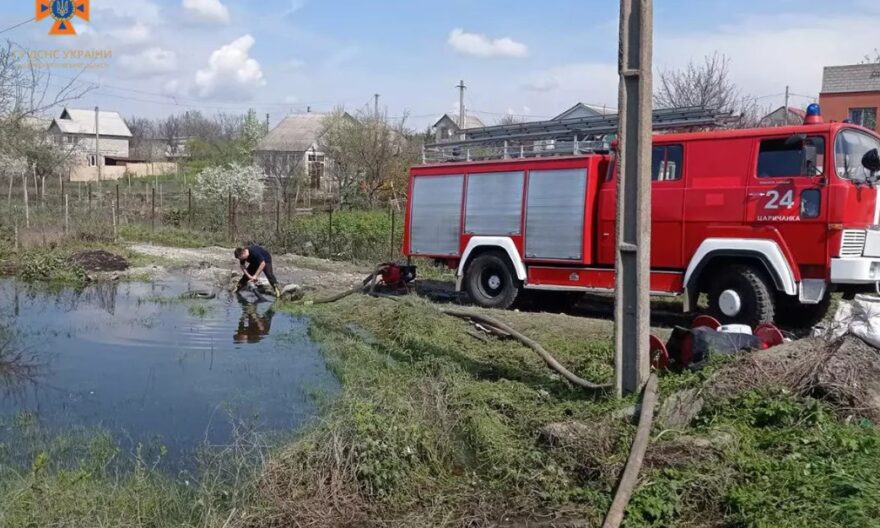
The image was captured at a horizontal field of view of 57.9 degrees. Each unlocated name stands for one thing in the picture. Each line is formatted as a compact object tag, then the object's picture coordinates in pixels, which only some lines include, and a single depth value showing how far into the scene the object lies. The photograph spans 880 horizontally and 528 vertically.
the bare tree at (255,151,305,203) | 33.66
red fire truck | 9.60
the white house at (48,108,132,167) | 72.94
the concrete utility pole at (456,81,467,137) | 49.97
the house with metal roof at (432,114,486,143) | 58.53
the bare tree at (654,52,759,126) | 28.20
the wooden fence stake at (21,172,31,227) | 21.46
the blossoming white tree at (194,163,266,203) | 29.58
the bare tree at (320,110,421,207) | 29.27
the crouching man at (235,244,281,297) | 15.19
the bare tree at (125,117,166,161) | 74.31
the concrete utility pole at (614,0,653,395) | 6.60
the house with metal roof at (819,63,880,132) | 35.00
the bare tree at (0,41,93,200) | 15.14
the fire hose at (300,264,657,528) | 4.70
